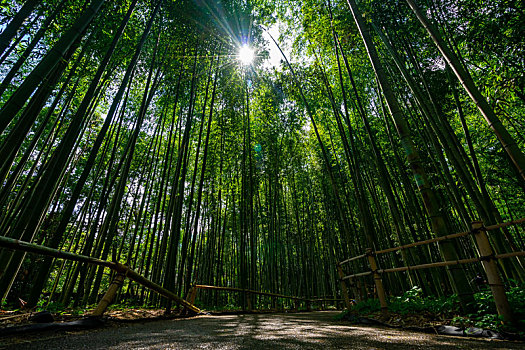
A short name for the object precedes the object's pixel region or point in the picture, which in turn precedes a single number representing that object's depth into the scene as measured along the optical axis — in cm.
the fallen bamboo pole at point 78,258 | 125
